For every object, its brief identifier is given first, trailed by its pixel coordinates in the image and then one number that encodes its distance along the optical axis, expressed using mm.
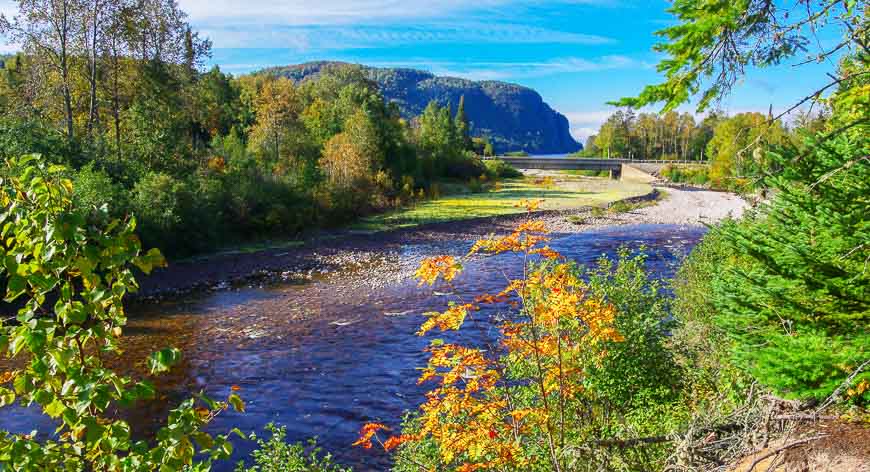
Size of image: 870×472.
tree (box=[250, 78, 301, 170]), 41469
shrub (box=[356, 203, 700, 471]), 6250
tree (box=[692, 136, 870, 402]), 6637
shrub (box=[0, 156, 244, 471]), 2518
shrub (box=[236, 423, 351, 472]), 6809
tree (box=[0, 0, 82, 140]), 24750
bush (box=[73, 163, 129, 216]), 21094
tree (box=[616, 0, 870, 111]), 5621
